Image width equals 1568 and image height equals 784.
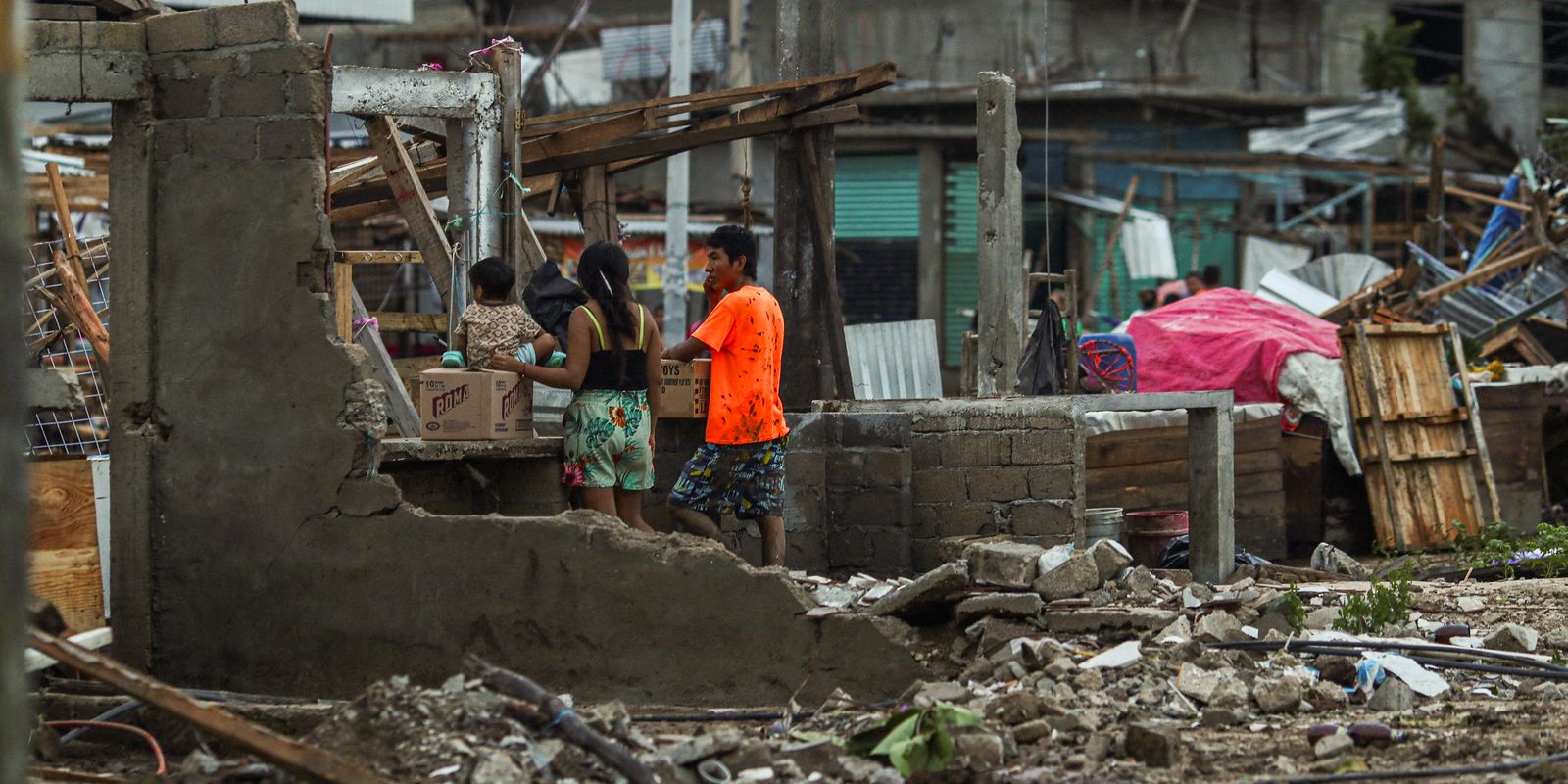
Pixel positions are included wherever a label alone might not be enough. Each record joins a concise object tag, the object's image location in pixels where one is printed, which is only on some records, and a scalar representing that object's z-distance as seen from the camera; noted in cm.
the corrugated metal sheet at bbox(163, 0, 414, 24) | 4087
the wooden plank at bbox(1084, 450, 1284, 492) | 2297
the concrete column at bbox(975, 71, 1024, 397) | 1973
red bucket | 2061
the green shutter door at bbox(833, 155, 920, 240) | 4753
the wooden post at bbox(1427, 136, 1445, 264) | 3475
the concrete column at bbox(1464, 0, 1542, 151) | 5616
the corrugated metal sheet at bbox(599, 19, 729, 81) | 4884
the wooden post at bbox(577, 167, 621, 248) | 2056
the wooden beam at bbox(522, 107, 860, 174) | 1914
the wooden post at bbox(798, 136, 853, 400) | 1978
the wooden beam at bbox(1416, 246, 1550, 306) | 3172
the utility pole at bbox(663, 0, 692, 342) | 3106
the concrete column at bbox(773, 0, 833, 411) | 2009
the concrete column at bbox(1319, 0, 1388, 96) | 5616
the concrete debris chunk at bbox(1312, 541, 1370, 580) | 2056
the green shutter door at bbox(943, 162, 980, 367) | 4775
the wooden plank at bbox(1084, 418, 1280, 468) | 2300
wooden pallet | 2487
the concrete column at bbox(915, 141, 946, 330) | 4731
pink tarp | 2627
